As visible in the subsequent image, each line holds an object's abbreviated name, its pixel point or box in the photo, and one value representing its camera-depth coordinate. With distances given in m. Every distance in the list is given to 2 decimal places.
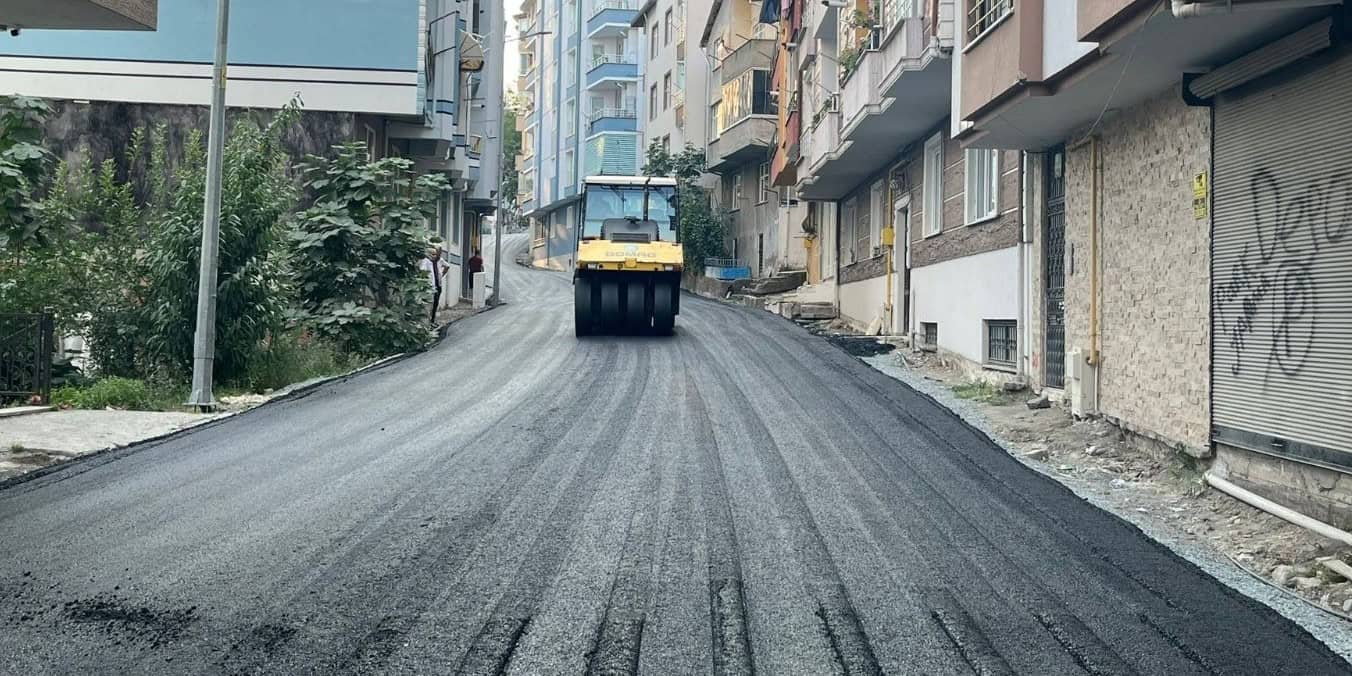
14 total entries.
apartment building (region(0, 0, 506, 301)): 25.06
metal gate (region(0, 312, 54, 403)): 14.12
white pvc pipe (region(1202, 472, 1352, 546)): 7.36
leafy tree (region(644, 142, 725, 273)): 47.20
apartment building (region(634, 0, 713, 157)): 52.34
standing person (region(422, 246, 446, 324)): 26.92
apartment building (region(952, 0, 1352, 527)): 8.18
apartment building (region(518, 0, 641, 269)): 63.66
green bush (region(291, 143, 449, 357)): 20.92
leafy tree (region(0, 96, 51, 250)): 12.60
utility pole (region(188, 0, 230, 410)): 14.64
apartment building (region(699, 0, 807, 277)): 41.06
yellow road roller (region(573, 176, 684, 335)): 24.28
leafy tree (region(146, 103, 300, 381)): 16.20
